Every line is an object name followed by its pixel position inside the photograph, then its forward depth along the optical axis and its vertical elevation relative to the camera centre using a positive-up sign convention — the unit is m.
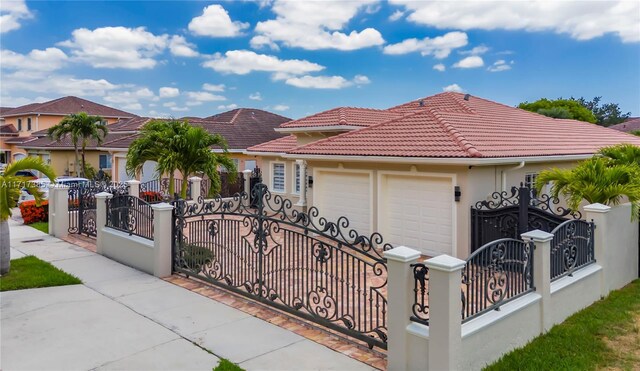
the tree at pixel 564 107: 40.66 +6.14
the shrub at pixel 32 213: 17.19 -1.36
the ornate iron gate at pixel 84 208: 14.20 -1.02
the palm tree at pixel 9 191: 9.31 -0.30
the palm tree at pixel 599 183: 8.91 -0.17
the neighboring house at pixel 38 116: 46.38 +6.34
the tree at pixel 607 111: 72.56 +10.19
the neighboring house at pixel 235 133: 27.06 +2.81
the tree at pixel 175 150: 12.82 +0.74
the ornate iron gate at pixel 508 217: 9.68 -0.94
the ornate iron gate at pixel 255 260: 6.47 -1.54
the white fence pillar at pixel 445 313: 4.75 -1.45
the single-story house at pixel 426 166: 11.23 +0.24
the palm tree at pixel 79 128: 31.75 +3.37
